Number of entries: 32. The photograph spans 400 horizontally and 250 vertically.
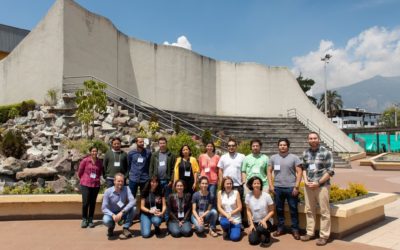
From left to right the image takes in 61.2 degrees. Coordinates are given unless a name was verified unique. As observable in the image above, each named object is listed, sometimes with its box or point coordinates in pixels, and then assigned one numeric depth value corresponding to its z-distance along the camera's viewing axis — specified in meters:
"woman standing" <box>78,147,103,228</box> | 5.89
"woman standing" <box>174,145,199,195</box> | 5.74
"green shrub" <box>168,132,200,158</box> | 9.18
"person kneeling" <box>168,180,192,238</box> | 5.37
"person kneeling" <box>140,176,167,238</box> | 5.39
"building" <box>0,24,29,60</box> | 27.27
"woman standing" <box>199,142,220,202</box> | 5.84
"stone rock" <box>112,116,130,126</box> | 11.85
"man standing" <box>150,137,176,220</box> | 5.81
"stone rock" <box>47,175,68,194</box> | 7.40
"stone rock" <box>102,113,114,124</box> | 12.00
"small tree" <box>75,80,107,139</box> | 11.20
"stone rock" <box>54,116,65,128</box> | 12.26
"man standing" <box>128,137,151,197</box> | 5.93
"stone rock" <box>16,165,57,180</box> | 8.68
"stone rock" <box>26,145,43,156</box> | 10.58
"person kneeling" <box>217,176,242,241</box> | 5.13
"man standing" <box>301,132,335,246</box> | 4.95
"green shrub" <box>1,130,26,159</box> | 9.88
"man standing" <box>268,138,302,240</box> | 5.18
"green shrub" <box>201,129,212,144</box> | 12.39
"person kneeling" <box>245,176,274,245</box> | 4.88
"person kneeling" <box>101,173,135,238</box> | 5.27
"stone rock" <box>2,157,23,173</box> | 8.93
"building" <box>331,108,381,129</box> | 73.29
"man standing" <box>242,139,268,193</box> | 5.46
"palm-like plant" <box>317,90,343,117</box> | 61.48
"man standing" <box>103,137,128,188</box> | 6.01
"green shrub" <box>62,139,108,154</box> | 9.26
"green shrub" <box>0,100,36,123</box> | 12.93
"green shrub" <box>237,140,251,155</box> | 10.59
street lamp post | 31.68
